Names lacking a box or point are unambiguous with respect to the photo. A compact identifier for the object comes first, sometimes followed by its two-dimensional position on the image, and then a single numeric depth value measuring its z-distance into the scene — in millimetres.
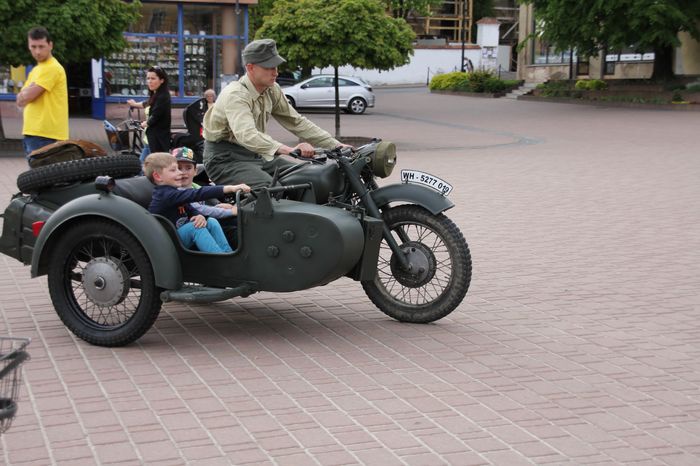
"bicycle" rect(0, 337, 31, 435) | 3010
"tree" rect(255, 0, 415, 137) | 22375
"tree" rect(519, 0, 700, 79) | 33594
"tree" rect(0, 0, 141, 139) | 18328
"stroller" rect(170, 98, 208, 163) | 12977
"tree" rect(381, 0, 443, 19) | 68688
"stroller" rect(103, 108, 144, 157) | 14867
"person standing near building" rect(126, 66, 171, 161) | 12367
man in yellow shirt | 8992
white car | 36594
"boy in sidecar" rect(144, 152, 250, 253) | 6074
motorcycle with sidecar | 5914
